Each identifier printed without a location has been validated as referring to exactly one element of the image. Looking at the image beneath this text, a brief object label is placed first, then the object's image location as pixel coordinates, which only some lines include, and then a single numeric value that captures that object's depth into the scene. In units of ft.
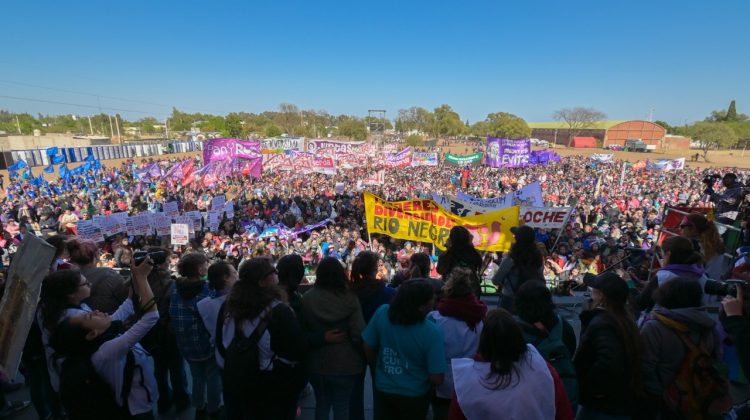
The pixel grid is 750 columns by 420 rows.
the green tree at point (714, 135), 179.22
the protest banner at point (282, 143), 118.93
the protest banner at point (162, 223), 30.32
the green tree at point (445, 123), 265.13
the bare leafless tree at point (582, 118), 284.20
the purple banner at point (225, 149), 62.03
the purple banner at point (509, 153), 83.05
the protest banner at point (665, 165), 84.39
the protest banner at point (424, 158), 80.43
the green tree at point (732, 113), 270.46
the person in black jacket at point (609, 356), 6.22
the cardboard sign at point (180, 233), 29.66
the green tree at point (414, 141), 203.68
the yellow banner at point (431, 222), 23.36
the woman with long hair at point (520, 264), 10.02
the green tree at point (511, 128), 241.35
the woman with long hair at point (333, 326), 7.30
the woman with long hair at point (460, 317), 6.73
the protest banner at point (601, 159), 109.50
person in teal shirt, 6.36
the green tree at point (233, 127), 232.73
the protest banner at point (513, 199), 31.37
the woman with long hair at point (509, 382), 4.99
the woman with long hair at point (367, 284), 8.25
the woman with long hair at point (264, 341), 6.56
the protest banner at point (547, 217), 26.09
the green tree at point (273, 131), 247.91
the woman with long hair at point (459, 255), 10.54
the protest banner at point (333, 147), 72.60
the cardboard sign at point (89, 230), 27.81
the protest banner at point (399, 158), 75.13
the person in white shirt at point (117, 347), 5.83
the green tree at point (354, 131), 235.61
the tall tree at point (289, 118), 281.33
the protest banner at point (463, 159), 86.27
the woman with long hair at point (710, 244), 12.17
